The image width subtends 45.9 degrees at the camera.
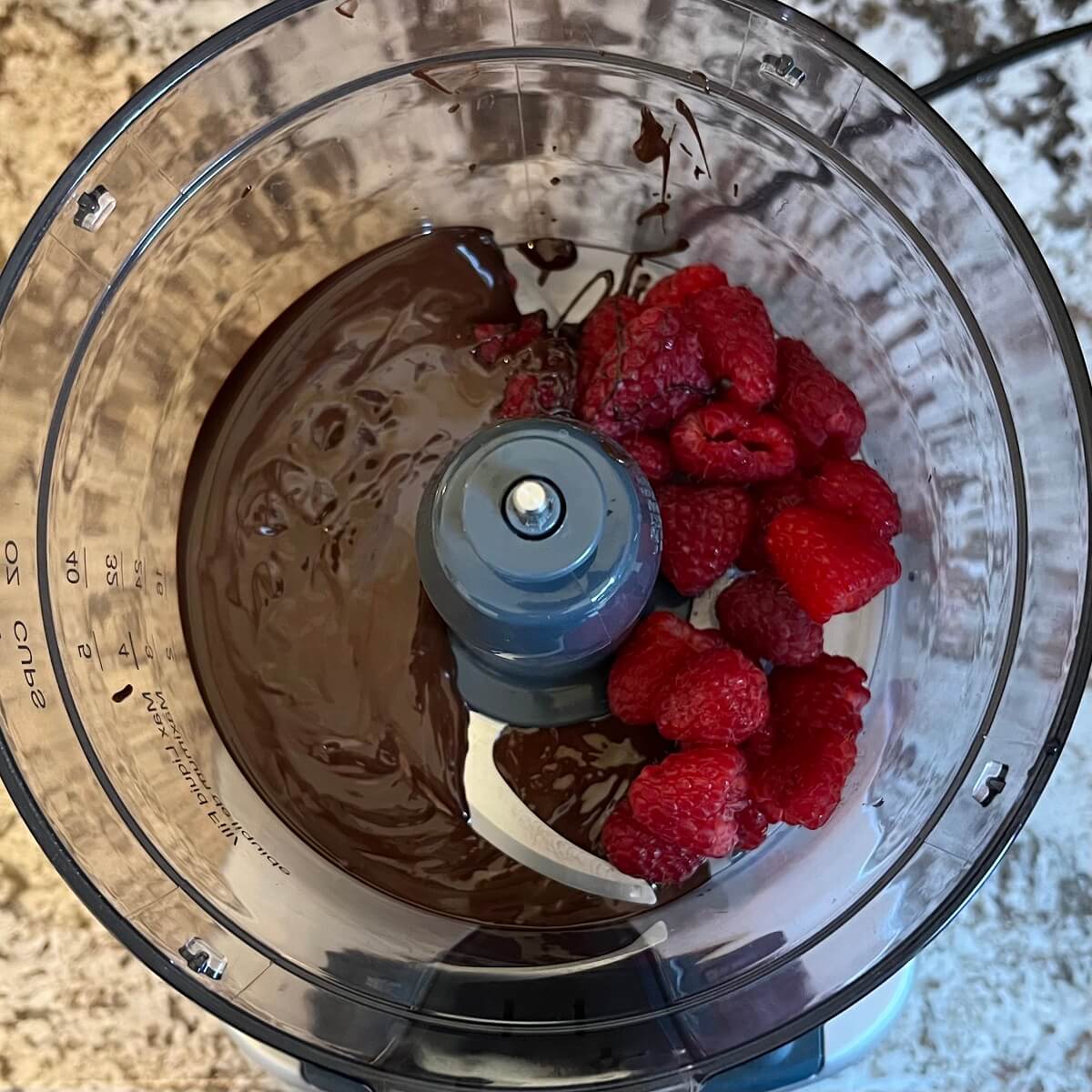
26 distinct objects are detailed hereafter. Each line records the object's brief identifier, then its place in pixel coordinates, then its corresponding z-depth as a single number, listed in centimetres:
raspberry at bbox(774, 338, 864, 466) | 24
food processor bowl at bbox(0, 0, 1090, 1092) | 21
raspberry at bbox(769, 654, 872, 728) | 23
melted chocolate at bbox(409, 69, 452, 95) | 25
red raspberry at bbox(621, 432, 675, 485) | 24
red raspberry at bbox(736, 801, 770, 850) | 23
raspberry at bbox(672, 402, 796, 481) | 23
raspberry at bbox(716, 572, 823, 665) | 23
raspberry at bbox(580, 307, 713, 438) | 23
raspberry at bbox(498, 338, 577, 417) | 25
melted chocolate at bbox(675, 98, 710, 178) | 25
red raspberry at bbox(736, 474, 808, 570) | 24
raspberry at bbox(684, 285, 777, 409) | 23
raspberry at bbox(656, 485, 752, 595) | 23
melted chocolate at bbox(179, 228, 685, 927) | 24
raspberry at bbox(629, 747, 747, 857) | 22
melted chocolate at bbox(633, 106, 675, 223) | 25
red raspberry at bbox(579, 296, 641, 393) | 24
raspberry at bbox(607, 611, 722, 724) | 23
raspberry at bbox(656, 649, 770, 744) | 22
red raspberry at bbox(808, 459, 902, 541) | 24
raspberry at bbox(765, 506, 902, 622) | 22
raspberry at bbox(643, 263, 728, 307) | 25
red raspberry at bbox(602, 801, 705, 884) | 23
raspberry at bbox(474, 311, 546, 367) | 26
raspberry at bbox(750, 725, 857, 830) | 22
